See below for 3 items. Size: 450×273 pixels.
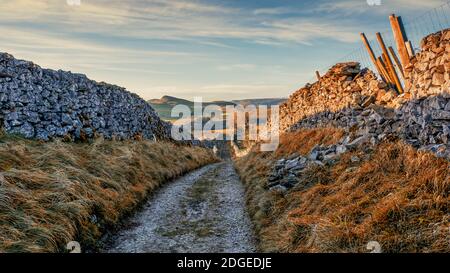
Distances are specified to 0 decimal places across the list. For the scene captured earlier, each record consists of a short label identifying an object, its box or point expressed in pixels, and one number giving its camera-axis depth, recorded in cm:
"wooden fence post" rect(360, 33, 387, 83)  1376
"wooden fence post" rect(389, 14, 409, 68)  1160
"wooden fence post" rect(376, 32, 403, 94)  1244
